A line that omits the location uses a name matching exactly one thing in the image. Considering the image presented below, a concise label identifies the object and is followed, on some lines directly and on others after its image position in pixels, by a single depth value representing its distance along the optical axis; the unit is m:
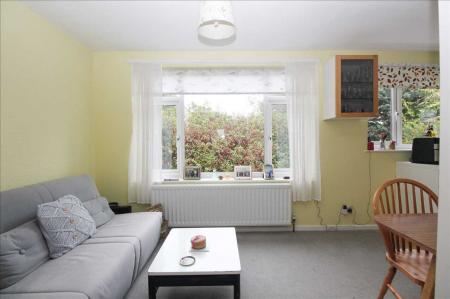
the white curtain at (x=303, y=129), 3.21
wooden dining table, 1.14
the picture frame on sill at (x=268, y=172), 3.30
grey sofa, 1.38
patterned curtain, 3.31
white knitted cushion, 1.78
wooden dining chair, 1.35
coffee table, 1.58
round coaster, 1.66
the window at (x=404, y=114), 3.38
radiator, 3.19
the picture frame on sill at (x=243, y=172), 3.32
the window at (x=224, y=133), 3.39
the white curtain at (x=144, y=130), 3.20
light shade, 1.50
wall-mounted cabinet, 2.98
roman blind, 3.29
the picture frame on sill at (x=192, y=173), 3.34
